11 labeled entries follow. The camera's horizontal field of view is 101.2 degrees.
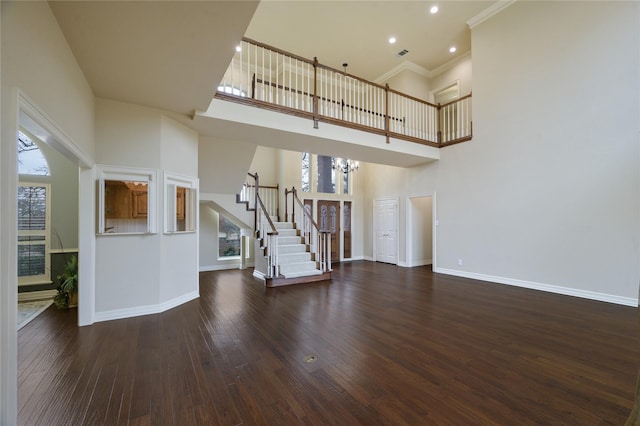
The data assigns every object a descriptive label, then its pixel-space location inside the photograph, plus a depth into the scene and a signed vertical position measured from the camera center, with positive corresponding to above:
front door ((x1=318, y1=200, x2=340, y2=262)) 8.68 -0.17
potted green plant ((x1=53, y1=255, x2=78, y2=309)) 3.97 -1.14
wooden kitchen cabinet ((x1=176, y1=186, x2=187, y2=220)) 4.23 +0.22
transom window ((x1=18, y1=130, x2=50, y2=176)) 4.65 +1.03
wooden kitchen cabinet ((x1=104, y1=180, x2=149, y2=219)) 3.63 +0.22
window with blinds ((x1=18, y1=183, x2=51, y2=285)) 4.59 -0.32
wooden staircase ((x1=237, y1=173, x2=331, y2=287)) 5.56 -0.81
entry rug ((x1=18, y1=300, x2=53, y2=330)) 3.50 -1.41
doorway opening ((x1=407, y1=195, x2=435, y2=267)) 7.64 -0.49
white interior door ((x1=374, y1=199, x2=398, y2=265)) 8.08 -0.50
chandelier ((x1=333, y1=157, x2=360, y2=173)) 7.55 +1.51
